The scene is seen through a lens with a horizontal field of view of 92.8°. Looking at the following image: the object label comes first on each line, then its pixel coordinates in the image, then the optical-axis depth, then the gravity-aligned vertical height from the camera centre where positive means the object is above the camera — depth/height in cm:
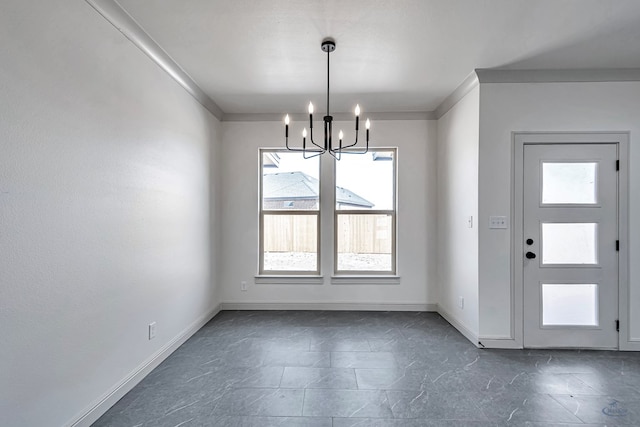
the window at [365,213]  421 -1
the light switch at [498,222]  297 -9
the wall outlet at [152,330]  247 -96
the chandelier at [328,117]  241 +77
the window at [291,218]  422 -7
